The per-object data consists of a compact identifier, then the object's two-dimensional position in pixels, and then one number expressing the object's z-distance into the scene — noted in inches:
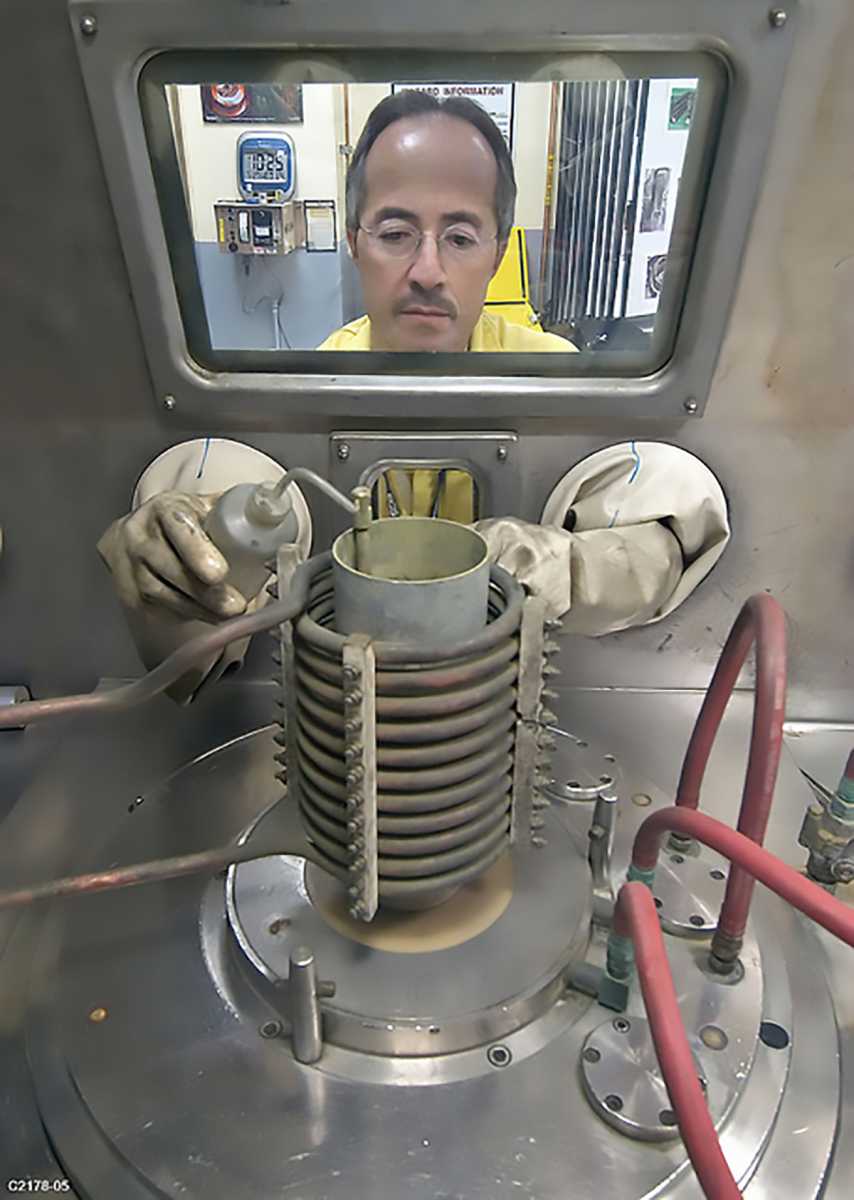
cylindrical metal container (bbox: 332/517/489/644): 25.3
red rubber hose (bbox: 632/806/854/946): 22.2
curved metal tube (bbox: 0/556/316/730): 26.9
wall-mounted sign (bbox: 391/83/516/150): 37.2
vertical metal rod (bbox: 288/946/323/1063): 27.0
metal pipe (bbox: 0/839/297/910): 30.6
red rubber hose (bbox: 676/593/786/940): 27.1
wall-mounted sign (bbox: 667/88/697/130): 36.4
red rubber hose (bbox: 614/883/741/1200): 21.1
